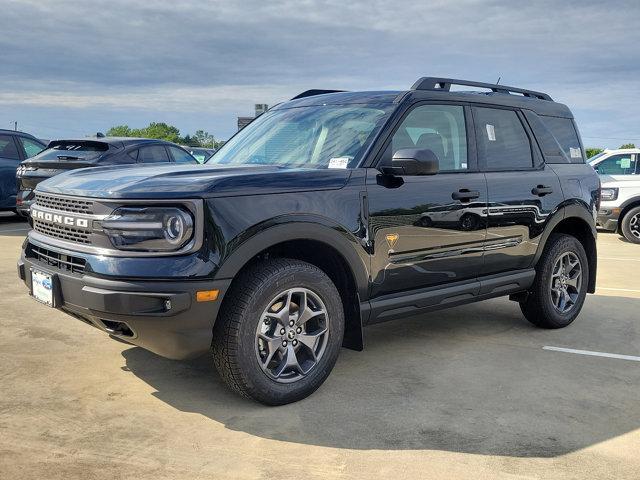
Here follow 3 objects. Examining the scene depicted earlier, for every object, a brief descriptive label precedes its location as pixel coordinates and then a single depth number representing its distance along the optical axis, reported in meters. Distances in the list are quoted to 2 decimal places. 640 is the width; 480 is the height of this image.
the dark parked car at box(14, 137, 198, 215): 9.41
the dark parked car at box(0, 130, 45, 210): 11.50
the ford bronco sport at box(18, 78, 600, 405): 3.13
